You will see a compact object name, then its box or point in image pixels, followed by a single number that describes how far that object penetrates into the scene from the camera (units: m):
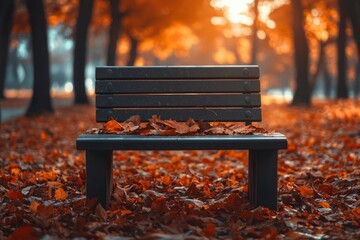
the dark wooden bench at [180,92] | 5.10
